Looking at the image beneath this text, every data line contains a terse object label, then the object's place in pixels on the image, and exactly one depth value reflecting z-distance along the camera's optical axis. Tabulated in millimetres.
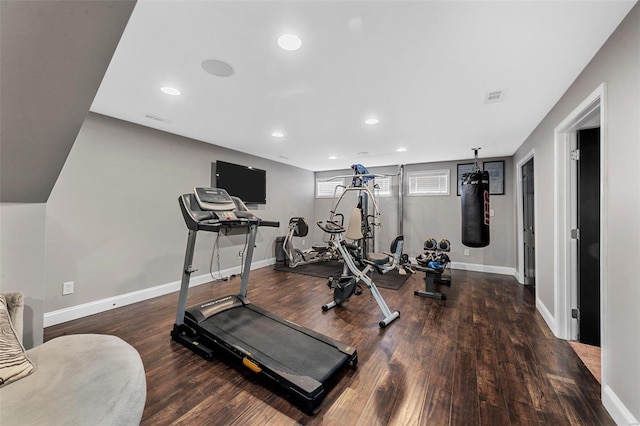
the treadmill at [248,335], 1760
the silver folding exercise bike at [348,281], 2872
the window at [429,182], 5520
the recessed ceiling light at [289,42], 1580
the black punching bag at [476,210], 3471
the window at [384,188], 6133
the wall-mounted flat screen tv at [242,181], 4383
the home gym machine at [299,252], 3270
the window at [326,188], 6957
